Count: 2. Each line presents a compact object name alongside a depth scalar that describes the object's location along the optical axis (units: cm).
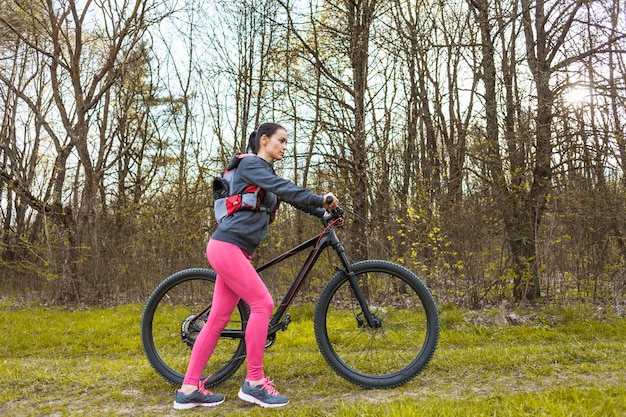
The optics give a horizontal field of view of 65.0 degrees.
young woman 324
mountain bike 352
